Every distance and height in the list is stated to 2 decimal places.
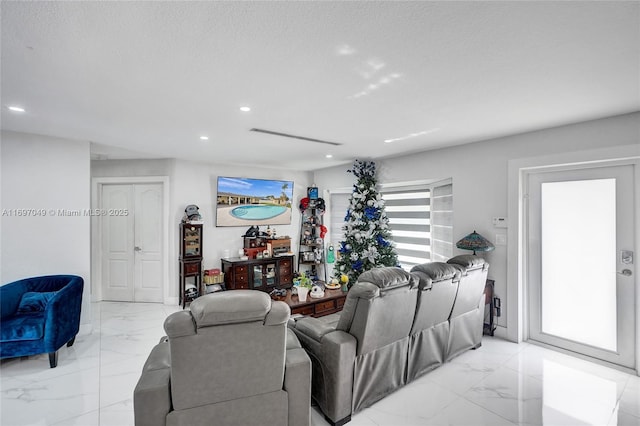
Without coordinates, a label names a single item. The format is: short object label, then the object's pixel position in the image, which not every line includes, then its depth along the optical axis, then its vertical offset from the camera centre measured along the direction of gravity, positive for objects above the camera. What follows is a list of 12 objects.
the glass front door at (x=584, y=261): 3.03 -0.52
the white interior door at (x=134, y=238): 5.40 -0.44
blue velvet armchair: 2.93 -1.05
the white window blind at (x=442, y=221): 4.46 -0.12
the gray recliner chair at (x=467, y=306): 3.06 -0.97
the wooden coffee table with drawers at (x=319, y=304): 3.94 -1.19
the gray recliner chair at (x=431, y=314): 2.66 -0.92
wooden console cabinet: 5.45 -1.10
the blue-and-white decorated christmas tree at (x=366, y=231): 5.03 -0.30
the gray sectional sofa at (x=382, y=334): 2.24 -0.97
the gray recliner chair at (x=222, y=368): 1.65 -0.90
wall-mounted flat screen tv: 5.71 +0.22
